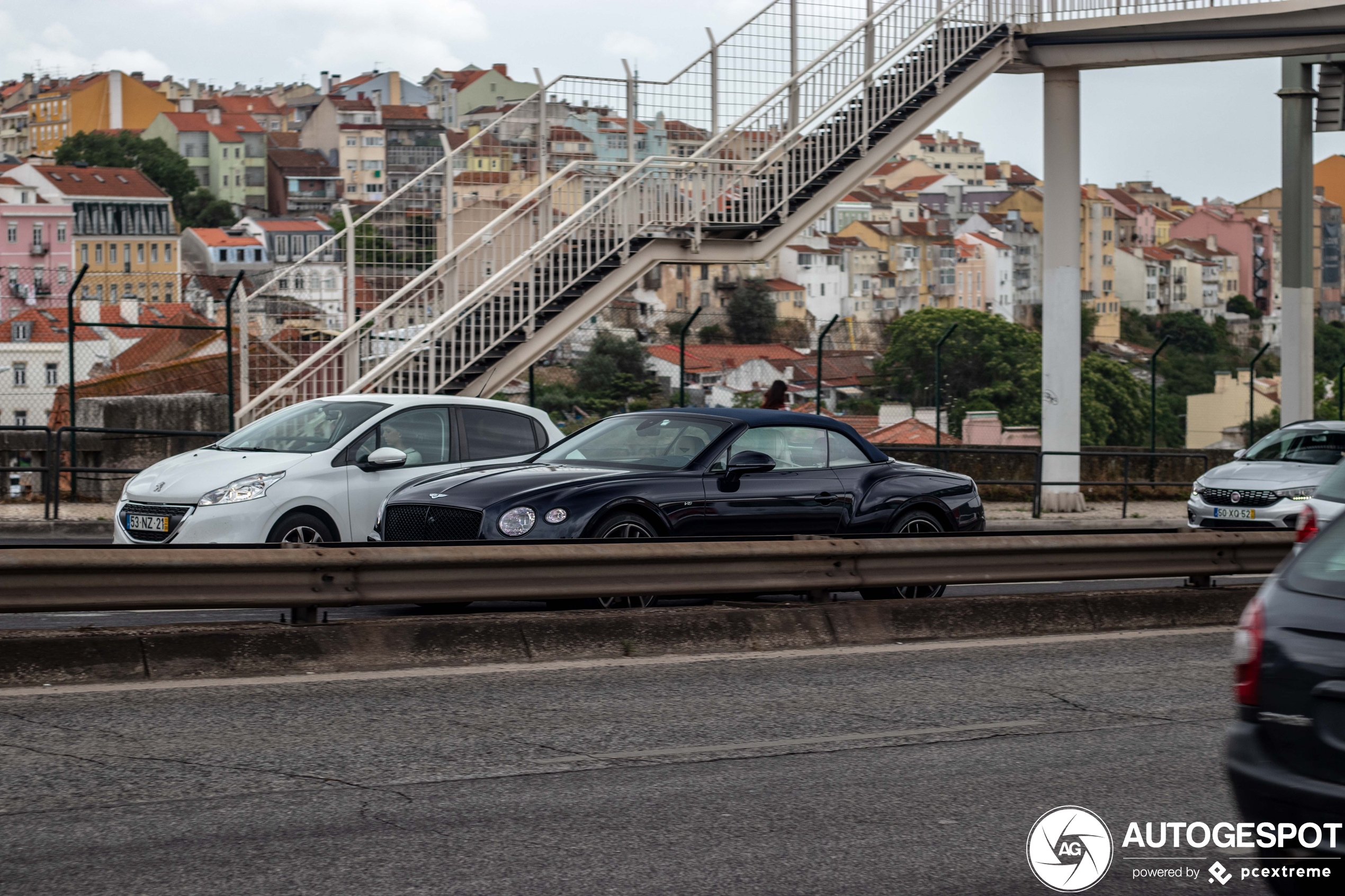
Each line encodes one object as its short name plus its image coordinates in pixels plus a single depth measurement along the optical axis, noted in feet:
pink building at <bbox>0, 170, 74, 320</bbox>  464.24
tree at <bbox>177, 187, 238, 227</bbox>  605.31
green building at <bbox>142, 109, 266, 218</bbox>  648.38
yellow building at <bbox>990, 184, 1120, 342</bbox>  617.21
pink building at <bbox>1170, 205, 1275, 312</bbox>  637.71
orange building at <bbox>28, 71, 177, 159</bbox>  654.94
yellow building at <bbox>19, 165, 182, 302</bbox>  488.44
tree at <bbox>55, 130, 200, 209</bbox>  583.58
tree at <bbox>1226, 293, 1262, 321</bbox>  604.49
